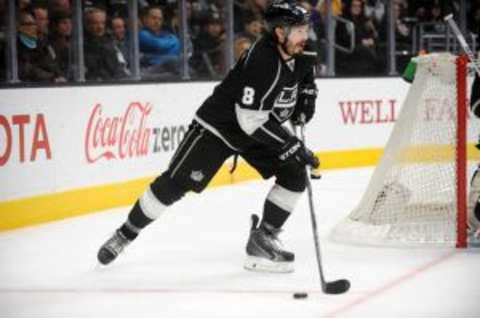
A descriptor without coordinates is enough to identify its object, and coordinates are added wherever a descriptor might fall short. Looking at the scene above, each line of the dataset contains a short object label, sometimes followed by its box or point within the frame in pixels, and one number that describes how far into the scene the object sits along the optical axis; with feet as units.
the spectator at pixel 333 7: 58.99
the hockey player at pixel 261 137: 26.17
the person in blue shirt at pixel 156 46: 47.03
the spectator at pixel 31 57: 38.68
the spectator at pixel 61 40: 40.82
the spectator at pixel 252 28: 53.54
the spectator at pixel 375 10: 62.80
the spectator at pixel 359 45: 59.96
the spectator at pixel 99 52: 42.70
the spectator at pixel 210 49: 50.94
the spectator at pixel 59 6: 40.80
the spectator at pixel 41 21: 39.95
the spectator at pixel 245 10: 53.13
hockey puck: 24.47
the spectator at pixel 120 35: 44.87
